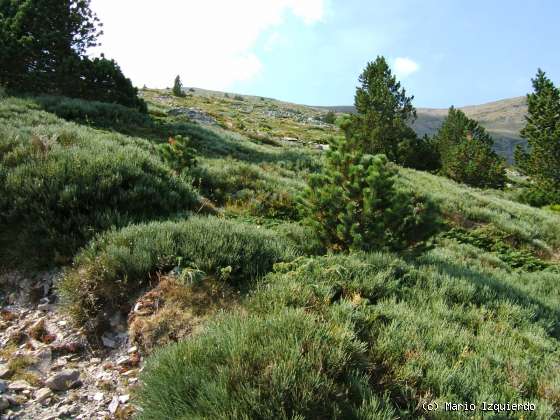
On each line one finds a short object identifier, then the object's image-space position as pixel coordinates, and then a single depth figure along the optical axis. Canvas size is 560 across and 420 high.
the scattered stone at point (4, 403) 3.05
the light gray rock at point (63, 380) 3.39
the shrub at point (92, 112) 15.21
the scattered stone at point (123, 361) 3.70
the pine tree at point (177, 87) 57.94
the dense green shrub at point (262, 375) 2.45
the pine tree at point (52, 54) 17.70
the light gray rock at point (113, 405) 3.12
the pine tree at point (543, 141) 31.30
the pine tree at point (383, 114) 30.00
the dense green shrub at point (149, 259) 4.35
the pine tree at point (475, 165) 35.00
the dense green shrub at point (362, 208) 6.09
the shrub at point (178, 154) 10.20
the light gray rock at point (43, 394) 3.21
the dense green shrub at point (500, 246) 10.27
